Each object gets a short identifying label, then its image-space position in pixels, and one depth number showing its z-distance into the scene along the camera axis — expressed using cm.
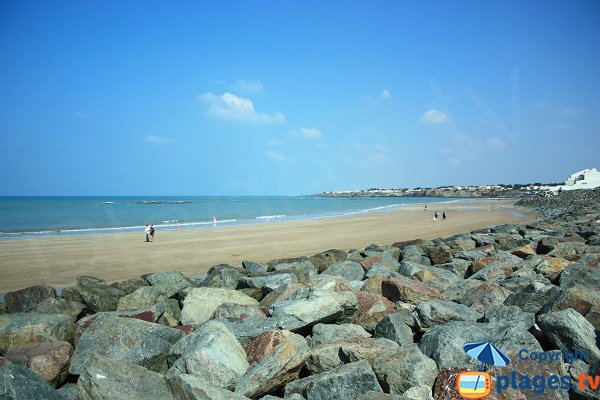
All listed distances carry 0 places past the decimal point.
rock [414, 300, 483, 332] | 486
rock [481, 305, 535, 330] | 439
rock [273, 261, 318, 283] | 848
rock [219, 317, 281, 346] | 469
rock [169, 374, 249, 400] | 328
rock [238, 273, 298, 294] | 738
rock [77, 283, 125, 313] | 721
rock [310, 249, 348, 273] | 1079
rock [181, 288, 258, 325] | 596
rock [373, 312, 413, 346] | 464
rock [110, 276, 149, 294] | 821
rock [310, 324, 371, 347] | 472
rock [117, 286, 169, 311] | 693
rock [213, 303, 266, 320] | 552
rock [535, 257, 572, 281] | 779
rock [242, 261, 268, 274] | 1027
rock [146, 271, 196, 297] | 793
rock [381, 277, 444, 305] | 605
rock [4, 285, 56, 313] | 750
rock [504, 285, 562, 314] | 518
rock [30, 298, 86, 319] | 655
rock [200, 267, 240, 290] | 807
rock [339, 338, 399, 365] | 394
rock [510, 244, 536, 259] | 1031
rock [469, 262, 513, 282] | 801
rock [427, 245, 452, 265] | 1097
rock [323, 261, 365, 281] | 886
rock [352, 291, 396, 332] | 541
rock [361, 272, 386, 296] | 695
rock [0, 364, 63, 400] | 330
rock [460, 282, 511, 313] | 577
